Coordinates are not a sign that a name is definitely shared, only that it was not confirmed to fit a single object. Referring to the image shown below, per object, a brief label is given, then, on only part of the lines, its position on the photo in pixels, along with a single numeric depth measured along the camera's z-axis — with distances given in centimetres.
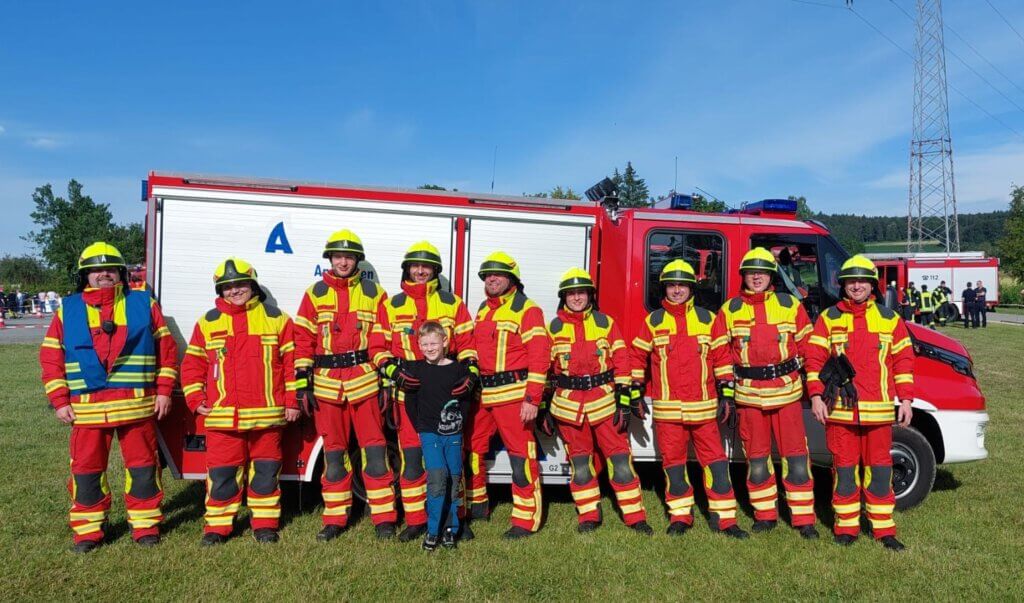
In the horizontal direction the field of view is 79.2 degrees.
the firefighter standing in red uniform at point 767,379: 458
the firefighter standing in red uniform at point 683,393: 464
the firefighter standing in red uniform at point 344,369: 453
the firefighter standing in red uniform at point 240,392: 441
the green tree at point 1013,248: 4394
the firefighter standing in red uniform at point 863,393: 447
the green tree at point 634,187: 2890
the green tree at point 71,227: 5234
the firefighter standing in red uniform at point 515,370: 453
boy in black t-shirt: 436
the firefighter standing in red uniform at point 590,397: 462
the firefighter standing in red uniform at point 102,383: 435
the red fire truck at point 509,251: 474
